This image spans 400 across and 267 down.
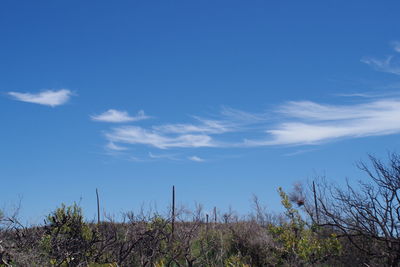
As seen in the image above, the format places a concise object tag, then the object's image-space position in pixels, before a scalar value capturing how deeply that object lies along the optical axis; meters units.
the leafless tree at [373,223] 15.34
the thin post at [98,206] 40.08
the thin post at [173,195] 36.20
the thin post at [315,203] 17.80
